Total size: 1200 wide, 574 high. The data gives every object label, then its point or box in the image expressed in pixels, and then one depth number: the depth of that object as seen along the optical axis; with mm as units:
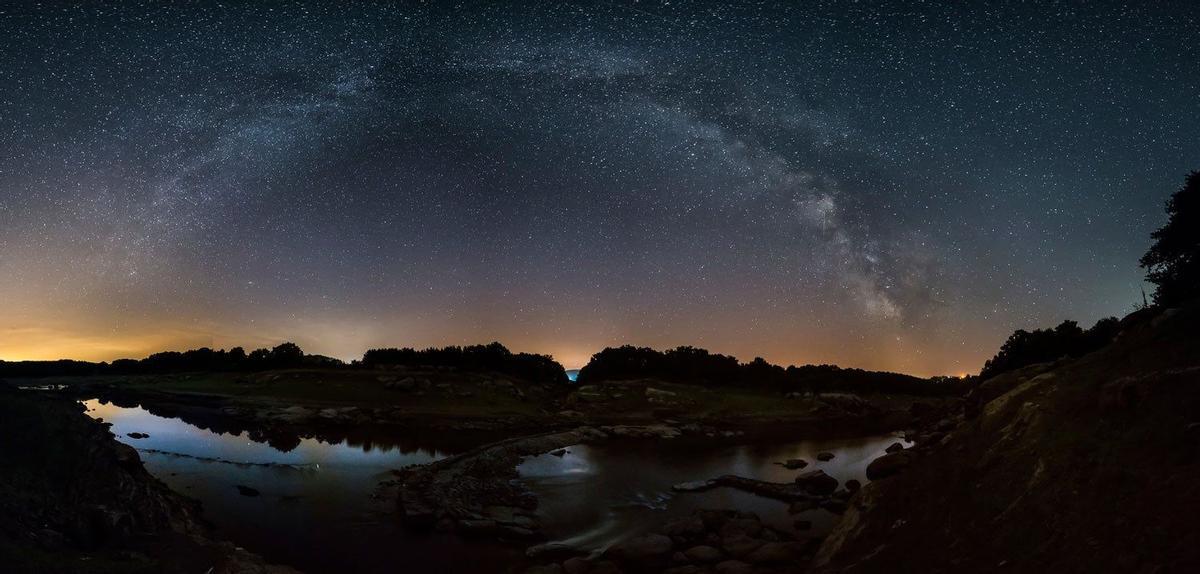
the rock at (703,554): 17500
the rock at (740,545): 17812
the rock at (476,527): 21094
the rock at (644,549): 17688
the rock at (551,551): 18766
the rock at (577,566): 16828
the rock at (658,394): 86225
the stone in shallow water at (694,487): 31000
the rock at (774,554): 16891
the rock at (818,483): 29516
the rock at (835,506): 25219
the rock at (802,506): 25469
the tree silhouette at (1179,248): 30688
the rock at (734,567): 15945
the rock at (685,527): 20250
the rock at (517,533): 20984
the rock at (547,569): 16734
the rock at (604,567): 16578
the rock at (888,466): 22081
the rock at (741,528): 19875
